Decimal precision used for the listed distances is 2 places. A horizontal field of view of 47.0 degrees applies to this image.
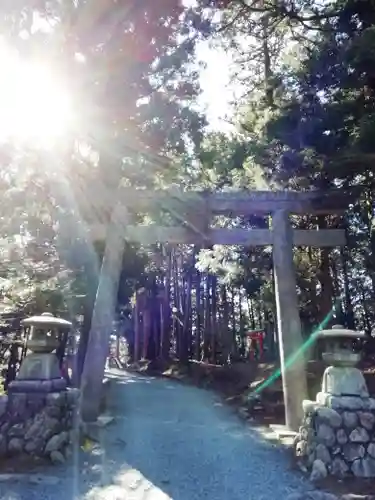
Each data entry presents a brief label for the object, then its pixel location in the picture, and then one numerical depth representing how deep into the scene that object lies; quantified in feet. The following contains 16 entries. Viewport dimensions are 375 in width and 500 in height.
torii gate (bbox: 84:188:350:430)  22.58
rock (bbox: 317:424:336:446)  14.40
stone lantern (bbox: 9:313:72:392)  16.79
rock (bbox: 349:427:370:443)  14.21
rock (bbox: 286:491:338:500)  12.40
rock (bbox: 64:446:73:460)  16.57
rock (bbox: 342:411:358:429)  14.34
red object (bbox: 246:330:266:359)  49.09
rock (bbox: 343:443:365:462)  14.23
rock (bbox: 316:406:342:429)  14.39
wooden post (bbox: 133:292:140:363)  75.92
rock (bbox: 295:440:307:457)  15.92
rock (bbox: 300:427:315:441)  15.24
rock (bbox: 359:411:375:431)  14.37
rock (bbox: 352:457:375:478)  13.92
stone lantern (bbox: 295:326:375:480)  14.23
